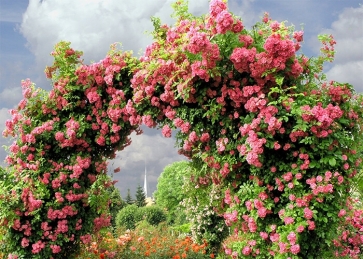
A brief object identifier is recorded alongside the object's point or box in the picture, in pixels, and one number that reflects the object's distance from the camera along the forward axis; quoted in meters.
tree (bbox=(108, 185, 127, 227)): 26.16
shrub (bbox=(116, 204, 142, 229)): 21.37
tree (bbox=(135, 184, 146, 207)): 32.72
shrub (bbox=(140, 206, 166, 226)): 21.61
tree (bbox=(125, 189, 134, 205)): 33.41
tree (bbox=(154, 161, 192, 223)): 28.56
